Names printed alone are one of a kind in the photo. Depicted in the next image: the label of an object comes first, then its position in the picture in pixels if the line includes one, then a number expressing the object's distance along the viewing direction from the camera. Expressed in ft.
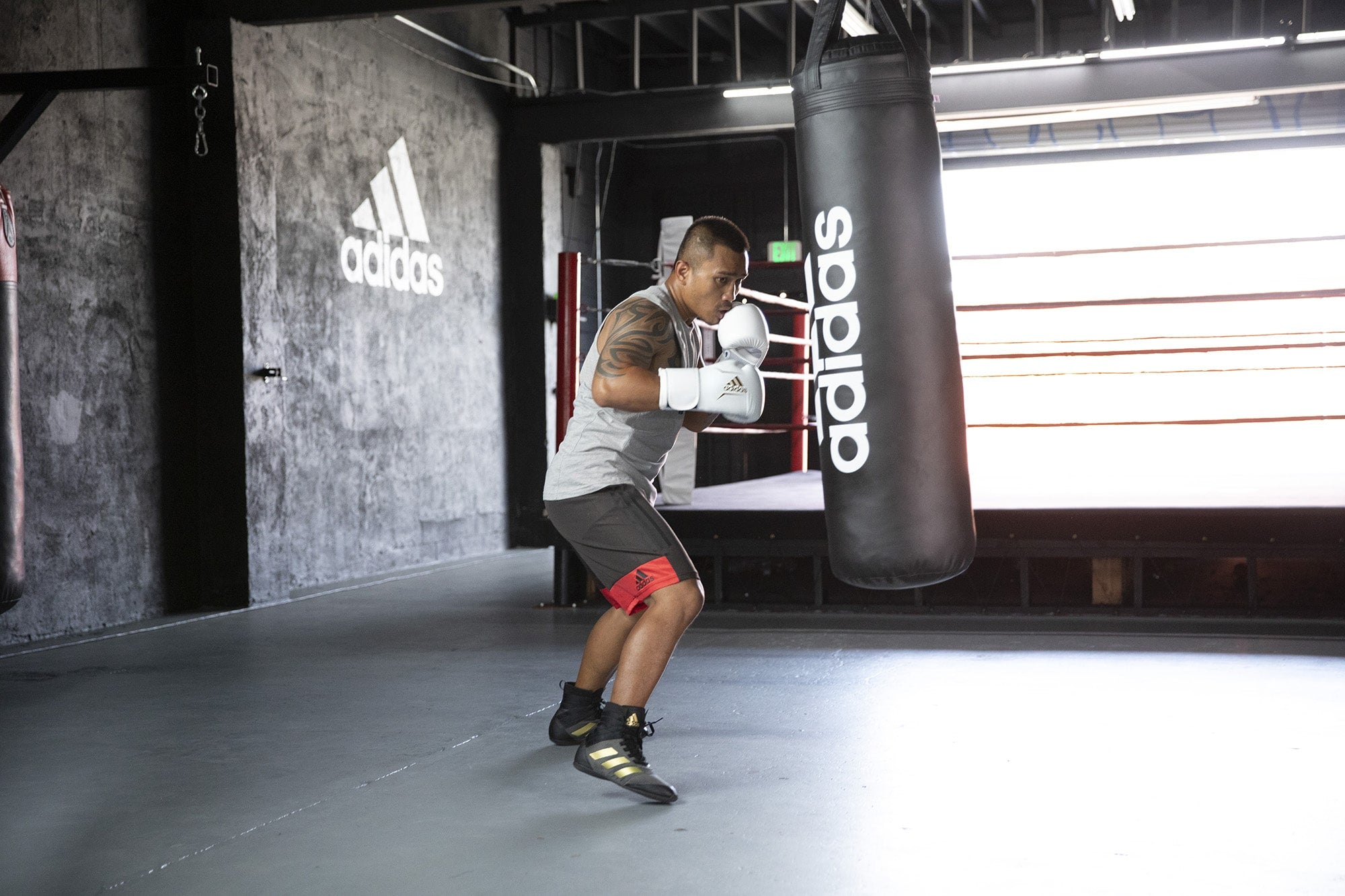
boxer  8.26
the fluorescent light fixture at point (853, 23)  21.33
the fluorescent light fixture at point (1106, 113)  21.70
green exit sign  26.78
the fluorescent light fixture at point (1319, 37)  19.52
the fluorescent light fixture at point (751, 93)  22.61
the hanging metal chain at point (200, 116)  14.19
